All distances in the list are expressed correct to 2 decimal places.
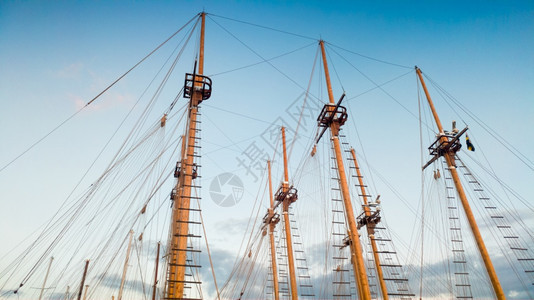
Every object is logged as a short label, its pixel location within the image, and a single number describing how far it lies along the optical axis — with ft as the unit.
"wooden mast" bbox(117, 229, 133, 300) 96.27
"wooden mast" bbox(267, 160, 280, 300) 93.87
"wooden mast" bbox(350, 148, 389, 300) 77.14
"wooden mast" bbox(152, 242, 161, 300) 101.31
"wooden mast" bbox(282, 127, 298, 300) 79.84
